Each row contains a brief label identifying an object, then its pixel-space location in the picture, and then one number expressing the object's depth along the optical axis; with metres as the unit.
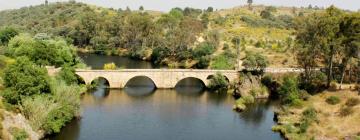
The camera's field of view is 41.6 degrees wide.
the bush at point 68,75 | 93.94
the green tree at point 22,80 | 65.62
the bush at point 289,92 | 83.12
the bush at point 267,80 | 102.31
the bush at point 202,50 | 133.12
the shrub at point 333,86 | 90.17
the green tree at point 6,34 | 146.38
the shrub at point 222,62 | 114.62
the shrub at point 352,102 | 76.23
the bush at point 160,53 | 146.12
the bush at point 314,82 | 93.38
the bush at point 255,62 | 103.56
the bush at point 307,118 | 70.18
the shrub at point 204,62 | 129.25
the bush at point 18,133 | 58.22
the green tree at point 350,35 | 84.56
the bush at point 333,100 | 81.07
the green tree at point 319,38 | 85.88
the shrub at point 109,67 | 113.31
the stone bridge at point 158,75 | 102.38
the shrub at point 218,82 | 104.64
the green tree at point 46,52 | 95.19
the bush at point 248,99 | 93.31
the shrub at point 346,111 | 73.16
